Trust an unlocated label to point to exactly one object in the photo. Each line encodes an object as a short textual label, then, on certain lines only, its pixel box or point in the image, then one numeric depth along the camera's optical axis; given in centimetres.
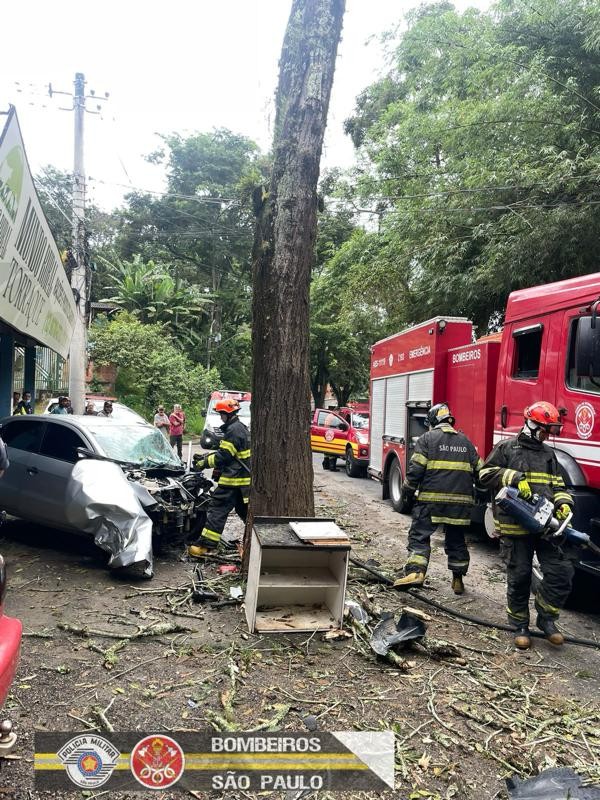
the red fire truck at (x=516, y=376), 481
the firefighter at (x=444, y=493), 554
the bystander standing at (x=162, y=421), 1606
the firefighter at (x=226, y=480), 619
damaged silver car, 541
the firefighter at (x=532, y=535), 446
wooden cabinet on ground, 425
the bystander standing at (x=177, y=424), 1581
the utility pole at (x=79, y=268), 1457
